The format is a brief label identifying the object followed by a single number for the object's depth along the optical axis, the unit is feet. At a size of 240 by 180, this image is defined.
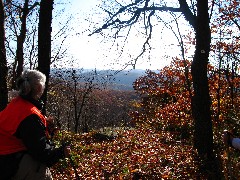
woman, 10.24
